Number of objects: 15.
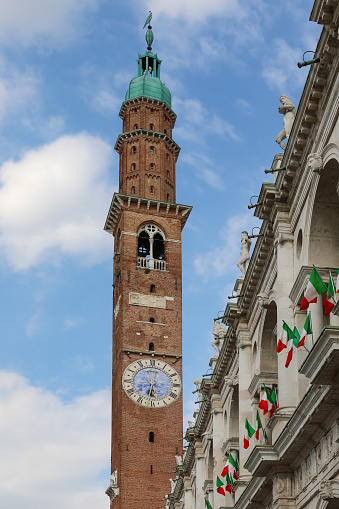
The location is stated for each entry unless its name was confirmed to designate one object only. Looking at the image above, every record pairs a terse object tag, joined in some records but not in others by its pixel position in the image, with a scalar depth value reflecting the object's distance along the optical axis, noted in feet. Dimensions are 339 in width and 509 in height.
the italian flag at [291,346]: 95.86
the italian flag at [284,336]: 96.37
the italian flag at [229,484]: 135.44
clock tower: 254.68
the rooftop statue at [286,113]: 110.83
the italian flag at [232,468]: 132.77
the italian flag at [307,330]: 90.89
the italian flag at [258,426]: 114.11
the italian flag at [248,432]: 115.41
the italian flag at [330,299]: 86.99
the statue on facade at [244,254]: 140.87
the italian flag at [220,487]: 139.19
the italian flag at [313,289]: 88.84
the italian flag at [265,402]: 113.50
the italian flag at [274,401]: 110.01
